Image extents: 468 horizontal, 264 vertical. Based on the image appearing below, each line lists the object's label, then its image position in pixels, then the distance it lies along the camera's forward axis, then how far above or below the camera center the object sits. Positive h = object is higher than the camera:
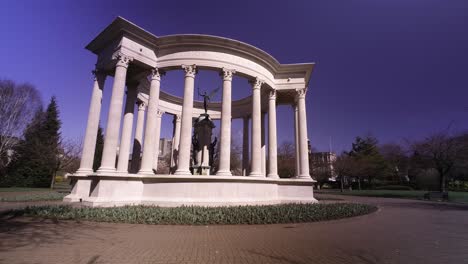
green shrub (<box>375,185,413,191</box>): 61.49 -2.24
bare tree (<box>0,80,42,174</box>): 36.53 +9.57
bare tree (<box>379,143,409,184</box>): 53.36 +4.77
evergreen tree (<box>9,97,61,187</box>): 43.53 +2.18
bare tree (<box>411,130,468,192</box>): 35.81 +4.45
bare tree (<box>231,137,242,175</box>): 58.73 +4.04
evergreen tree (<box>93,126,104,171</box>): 55.16 +4.08
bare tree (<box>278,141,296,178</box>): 57.58 +4.00
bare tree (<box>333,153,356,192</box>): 55.44 +2.77
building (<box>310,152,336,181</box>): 64.31 +3.32
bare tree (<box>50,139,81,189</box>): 44.32 +2.54
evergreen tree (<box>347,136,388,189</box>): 56.97 +4.86
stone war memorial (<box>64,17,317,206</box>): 16.94 +4.33
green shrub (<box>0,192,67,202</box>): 20.64 -2.63
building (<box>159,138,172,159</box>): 109.48 +13.39
